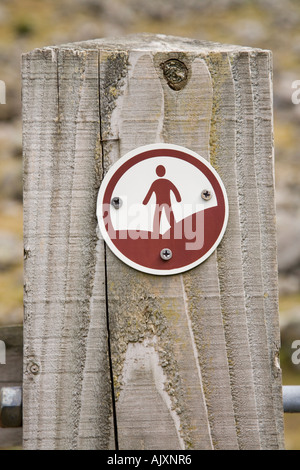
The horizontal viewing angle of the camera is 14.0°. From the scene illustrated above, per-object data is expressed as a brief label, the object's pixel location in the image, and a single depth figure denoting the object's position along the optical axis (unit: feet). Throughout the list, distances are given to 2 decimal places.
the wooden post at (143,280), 2.31
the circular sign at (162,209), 2.32
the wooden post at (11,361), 2.59
